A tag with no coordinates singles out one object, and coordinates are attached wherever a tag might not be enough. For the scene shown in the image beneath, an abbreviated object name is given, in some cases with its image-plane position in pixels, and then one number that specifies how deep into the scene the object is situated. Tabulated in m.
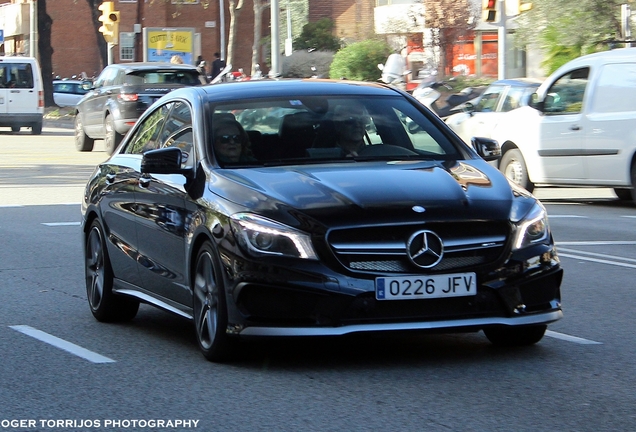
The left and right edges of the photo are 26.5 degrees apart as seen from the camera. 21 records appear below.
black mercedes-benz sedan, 6.27
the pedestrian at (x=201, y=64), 26.41
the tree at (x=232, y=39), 51.22
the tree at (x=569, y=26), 33.84
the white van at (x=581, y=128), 16.44
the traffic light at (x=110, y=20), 36.84
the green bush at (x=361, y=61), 48.59
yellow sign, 69.75
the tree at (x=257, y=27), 53.81
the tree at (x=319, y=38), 67.31
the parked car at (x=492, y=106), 19.22
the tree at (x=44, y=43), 48.59
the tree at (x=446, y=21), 52.72
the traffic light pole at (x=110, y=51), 38.71
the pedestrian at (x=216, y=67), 43.12
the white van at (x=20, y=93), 35.59
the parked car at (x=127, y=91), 25.38
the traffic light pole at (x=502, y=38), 26.69
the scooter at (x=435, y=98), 25.28
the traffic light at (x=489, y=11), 26.36
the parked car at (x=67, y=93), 54.03
